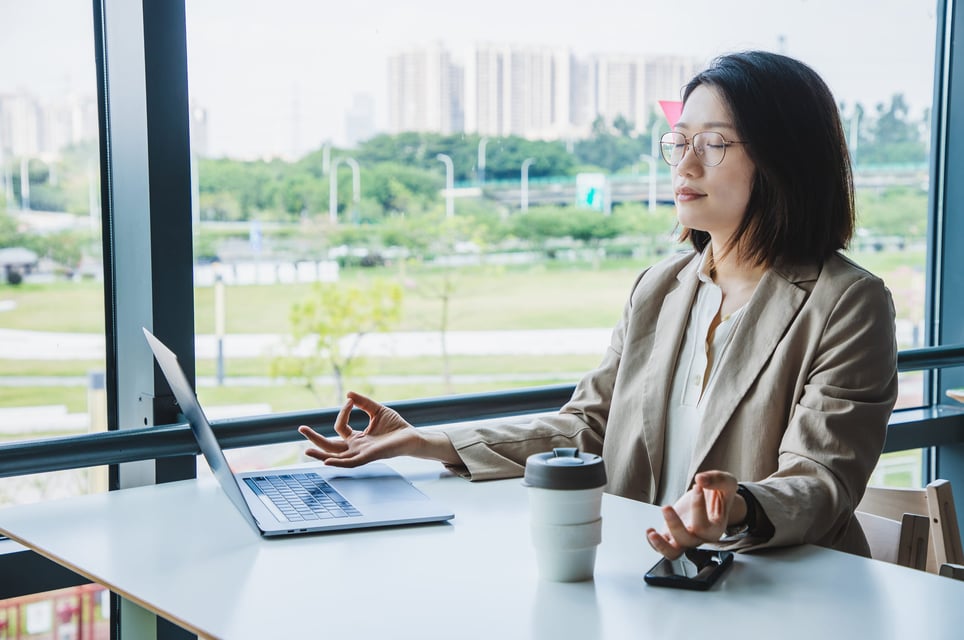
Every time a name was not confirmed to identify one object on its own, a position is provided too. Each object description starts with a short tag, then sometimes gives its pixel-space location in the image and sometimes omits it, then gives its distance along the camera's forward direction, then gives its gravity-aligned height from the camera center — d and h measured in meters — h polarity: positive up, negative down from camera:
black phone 1.22 -0.45
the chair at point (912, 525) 1.75 -0.59
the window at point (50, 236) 2.19 -0.06
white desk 1.11 -0.46
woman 1.61 -0.23
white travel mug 1.21 -0.37
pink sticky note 2.06 +0.21
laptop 1.48 -0.46
